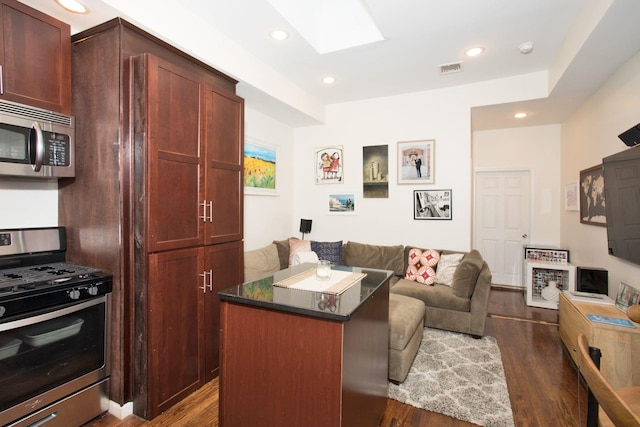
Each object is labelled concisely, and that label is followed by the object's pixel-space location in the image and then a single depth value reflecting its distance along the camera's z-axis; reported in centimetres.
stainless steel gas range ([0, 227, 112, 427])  162
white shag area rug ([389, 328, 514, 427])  218
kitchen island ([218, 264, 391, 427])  135
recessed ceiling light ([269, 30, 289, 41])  273
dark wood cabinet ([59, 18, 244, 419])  202
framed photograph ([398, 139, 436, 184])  421
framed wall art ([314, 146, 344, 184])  475
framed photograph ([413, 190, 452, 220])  414
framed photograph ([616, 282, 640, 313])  262
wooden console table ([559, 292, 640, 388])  224
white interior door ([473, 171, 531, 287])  524
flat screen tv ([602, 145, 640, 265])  235
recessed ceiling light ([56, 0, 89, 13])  187
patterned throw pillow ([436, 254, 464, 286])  372
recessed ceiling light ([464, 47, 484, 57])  306
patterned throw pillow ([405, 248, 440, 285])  385
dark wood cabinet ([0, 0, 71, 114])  181
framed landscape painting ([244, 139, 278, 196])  391
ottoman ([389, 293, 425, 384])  249
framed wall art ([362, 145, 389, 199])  448
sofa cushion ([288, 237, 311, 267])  424
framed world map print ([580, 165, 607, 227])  335
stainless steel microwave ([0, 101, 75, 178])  180
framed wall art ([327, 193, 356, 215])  469
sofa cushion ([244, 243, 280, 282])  343
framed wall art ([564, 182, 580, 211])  418
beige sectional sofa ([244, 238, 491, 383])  260
